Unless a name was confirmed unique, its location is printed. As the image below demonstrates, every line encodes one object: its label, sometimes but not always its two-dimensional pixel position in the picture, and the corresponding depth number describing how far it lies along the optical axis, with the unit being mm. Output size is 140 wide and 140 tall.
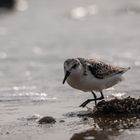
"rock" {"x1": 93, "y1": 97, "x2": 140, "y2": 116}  12984
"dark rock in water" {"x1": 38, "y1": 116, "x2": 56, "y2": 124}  12445
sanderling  13591
